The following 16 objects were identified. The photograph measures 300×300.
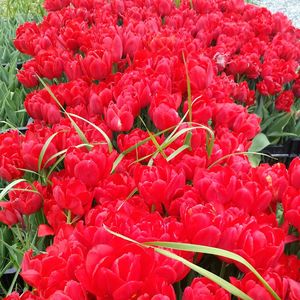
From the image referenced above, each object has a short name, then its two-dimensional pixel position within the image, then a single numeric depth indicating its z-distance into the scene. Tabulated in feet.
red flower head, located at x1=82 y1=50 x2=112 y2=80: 5.05
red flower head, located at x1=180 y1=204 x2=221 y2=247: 2.64
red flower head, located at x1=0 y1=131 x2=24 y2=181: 3.76
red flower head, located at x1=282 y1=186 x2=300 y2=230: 2.92
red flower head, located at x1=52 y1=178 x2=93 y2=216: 3.27
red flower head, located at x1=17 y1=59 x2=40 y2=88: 5.85
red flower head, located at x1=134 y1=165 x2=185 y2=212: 3.12
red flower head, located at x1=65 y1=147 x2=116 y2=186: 3.39
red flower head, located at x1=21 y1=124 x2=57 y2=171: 3.70
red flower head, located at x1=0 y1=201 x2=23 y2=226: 3.70
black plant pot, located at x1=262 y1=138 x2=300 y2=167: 6.66
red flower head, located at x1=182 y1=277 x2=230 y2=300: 2.32
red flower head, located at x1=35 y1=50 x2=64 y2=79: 5.58
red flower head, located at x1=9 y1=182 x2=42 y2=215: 3.54
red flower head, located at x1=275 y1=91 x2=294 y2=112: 6.70
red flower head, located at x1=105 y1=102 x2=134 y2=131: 4.13
